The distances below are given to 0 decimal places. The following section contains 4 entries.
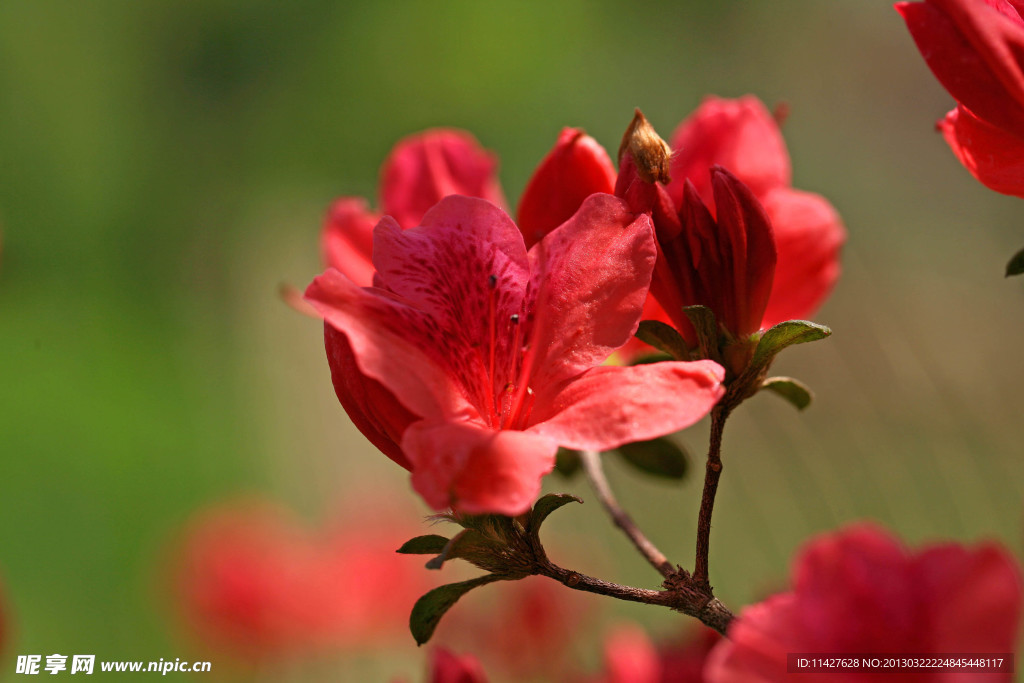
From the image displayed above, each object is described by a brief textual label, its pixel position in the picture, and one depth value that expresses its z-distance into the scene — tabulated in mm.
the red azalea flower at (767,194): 334
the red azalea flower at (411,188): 353
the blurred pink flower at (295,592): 917
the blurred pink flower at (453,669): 321
